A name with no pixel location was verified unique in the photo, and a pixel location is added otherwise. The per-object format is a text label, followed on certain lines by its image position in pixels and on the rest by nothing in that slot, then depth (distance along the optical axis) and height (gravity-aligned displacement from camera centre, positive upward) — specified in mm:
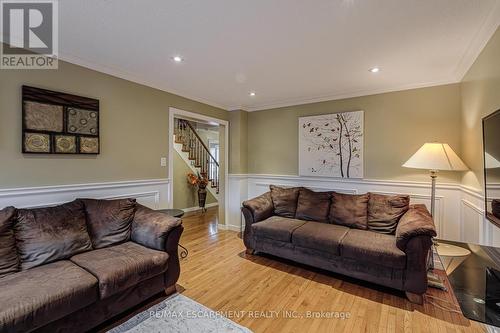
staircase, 6270 +422
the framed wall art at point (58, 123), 2192 +432
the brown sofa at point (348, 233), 2203 -806
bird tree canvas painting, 3553 +334
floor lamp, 2459 +65
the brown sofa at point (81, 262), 1498 -814
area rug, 1835 -1294
